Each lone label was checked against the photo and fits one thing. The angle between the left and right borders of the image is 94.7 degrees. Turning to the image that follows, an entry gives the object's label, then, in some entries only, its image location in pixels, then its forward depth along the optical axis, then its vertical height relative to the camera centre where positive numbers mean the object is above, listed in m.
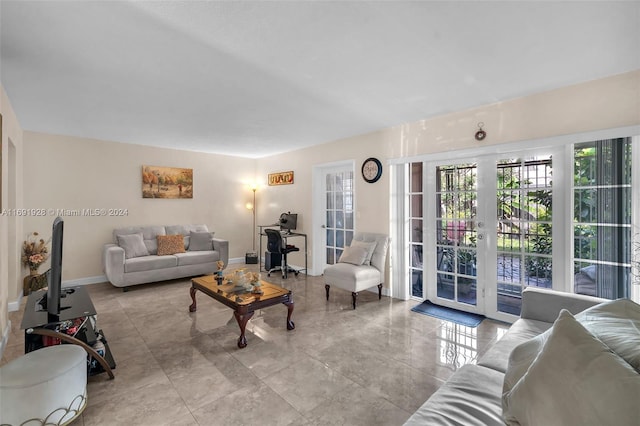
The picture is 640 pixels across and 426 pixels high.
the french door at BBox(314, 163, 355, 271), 4.93 +0.05
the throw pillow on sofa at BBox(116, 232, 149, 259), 4.61 -0.50
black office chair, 5.12 -0.69
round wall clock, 4.16 +0.64
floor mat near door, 3.20 -1.16
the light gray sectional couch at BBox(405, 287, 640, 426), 0.83 -0.54
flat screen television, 2.04 -0.45
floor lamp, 6.63 -0.30
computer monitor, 5.49 -0.16
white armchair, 3.63 -0.69
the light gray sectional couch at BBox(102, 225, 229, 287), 4.27 -0.68
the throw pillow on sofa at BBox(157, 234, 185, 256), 4.93 -0.52
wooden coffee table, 2.64 -0.81
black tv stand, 1.98 -0.80
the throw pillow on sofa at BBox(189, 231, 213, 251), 5.27 -0.49
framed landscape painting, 5.26 +0.59
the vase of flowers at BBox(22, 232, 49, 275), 3.99 -0.56
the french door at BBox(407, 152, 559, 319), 3.02 -0.18
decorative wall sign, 5.73 +0.72
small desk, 5.26 -0.40
